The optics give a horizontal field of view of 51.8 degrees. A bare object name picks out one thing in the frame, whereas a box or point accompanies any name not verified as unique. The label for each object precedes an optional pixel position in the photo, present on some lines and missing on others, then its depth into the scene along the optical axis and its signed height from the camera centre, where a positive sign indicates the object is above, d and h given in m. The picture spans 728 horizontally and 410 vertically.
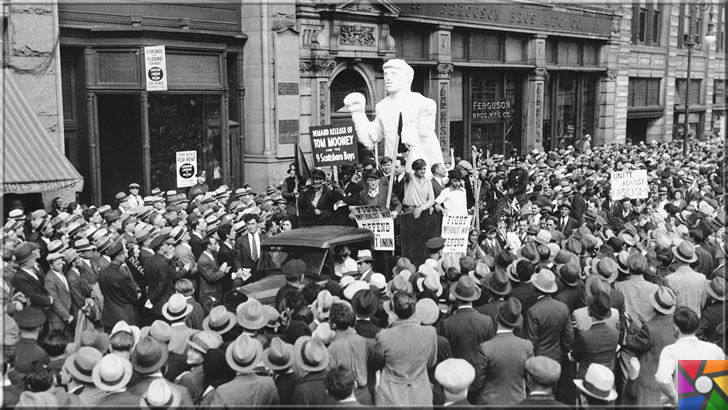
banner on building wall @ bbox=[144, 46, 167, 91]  15.32 +1.32
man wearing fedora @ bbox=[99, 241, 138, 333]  8.96 -1.89
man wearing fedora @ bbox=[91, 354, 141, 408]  5.27 -1.73
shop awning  11.98 -0.31
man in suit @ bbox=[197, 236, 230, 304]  9.90 -1.87
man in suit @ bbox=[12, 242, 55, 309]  8.44 -1.61
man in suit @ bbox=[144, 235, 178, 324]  9.25 -1.84
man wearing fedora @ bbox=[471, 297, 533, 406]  6.08 -1.91
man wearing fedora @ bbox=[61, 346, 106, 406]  5.40 -1.75
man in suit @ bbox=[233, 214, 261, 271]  10.70 -1.64
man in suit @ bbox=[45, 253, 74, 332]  8.56 -1.88
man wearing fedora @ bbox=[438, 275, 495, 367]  6.71 -1.73
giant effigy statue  12.67 +0.26
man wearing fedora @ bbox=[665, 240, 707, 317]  8.03 -1.63
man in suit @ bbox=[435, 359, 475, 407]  5.15 -1.68
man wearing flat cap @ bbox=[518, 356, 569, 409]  5.11 -1.70
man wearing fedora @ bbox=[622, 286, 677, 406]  6.41 -1.82
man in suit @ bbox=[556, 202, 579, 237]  12.60 -1.52
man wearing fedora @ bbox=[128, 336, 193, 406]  5.52 -1.73
